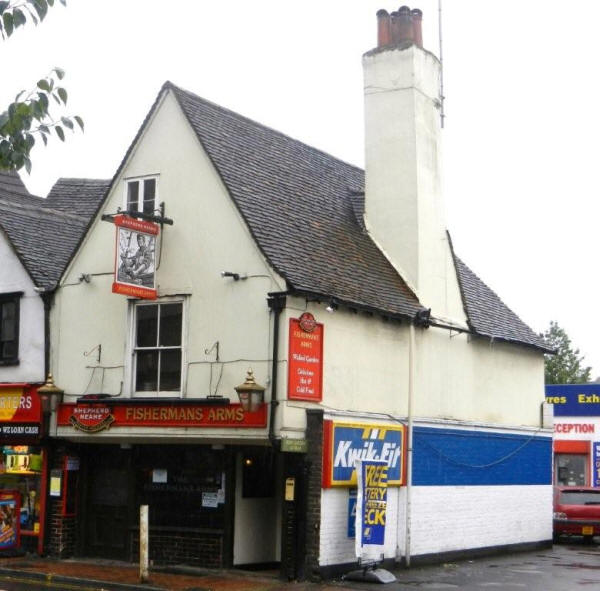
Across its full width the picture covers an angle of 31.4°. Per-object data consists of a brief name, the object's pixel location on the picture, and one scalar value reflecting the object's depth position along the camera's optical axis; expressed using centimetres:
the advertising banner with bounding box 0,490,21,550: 2100
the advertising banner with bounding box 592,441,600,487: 3762
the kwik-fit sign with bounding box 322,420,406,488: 1850
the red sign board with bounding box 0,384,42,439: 2136
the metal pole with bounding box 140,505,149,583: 1792
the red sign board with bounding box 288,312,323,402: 1819
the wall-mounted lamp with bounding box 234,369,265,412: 1786
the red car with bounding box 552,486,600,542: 2758
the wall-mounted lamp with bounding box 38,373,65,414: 2061
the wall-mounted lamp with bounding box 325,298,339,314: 1897
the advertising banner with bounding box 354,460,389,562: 1858
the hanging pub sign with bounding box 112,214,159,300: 1923
